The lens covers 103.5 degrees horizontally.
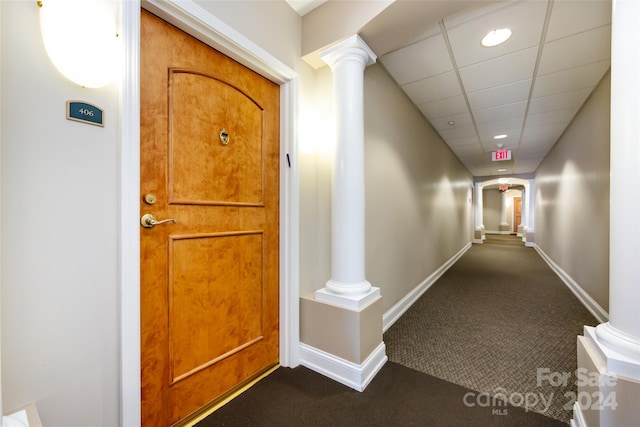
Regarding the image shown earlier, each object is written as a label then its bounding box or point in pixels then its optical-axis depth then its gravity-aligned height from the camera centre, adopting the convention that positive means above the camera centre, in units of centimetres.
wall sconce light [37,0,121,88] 88 +64
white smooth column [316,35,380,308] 177 +25
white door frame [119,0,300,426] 104 +31
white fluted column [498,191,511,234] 1365 -35
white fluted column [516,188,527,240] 1040 -27
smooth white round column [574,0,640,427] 100 -17
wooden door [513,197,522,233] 1446 +9
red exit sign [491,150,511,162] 477 +108
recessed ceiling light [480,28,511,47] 192 +137
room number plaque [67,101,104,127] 92 +37
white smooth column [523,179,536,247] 802 -18
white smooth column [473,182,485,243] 941 -17
